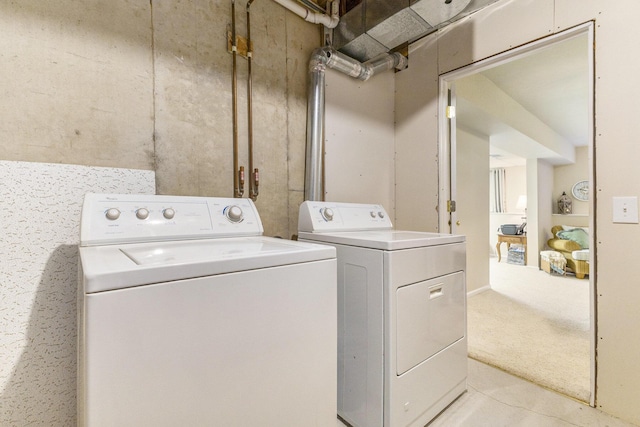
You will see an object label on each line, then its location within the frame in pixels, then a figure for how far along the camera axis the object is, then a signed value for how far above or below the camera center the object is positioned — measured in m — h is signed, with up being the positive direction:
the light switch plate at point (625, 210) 1.39 +0.00
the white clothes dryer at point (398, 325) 1.22 -0.52
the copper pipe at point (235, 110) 1.66 +0.59
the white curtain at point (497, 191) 7.23 +0.49
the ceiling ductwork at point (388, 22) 1.63 +1.15
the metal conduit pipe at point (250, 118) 1.71 +0.56
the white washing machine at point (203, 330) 0.62 -0.30
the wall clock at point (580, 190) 5.98 +0.42
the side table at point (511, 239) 5.59 -0.58
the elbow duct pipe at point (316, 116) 1.91 +0.64
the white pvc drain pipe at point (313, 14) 1.81 +1.29
